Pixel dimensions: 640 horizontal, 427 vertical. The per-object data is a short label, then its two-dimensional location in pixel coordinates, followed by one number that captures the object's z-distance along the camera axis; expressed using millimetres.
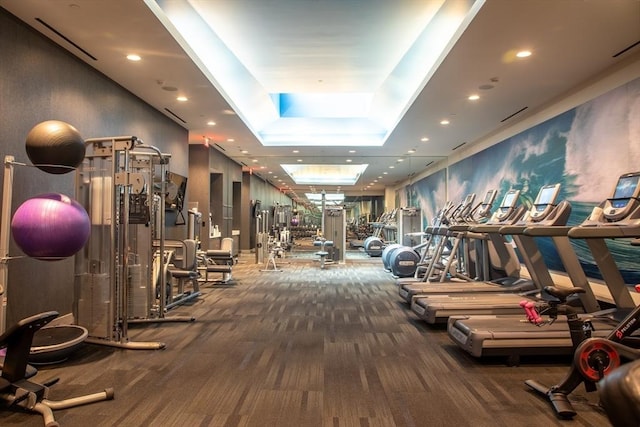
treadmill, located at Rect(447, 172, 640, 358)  3303
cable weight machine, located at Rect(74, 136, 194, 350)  3762
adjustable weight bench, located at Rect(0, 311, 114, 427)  2477
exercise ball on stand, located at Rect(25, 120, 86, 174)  2988
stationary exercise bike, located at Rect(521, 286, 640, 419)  2455
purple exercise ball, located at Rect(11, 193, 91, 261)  2850
